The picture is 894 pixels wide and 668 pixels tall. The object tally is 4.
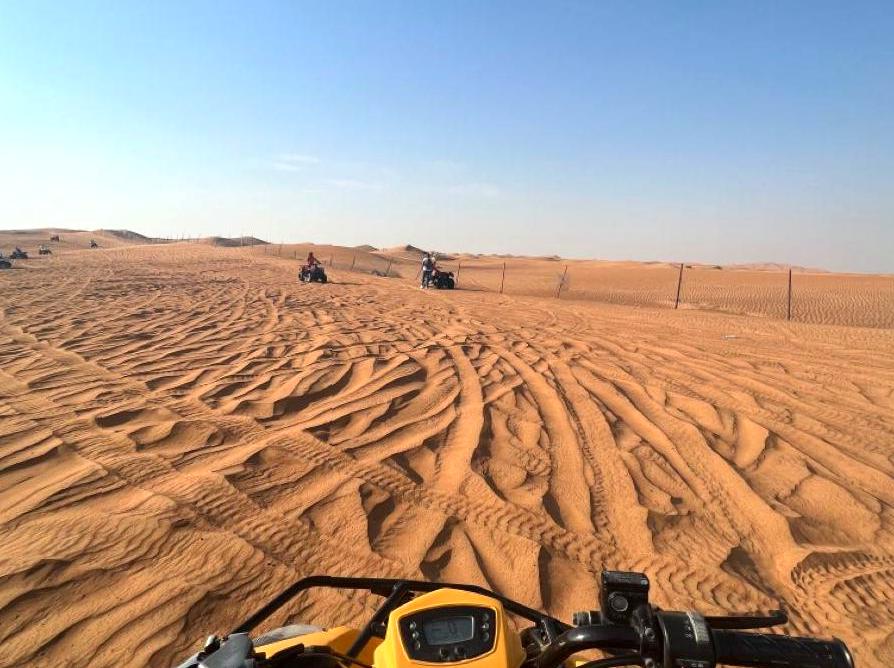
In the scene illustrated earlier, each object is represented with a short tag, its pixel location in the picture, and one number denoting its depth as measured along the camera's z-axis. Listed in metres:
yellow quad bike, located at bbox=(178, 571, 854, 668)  0.97
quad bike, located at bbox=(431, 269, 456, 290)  22.80
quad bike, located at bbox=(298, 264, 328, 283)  20.92
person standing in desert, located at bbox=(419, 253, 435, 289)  22.84
